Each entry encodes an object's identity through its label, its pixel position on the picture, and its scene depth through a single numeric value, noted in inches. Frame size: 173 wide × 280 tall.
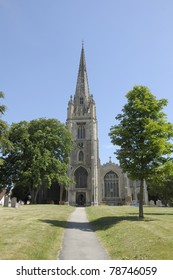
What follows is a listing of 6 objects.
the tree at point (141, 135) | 497.0
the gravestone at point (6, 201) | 913.5
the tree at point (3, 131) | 662.9
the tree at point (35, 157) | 1112.3
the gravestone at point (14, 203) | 884.6
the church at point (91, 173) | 1644.0
